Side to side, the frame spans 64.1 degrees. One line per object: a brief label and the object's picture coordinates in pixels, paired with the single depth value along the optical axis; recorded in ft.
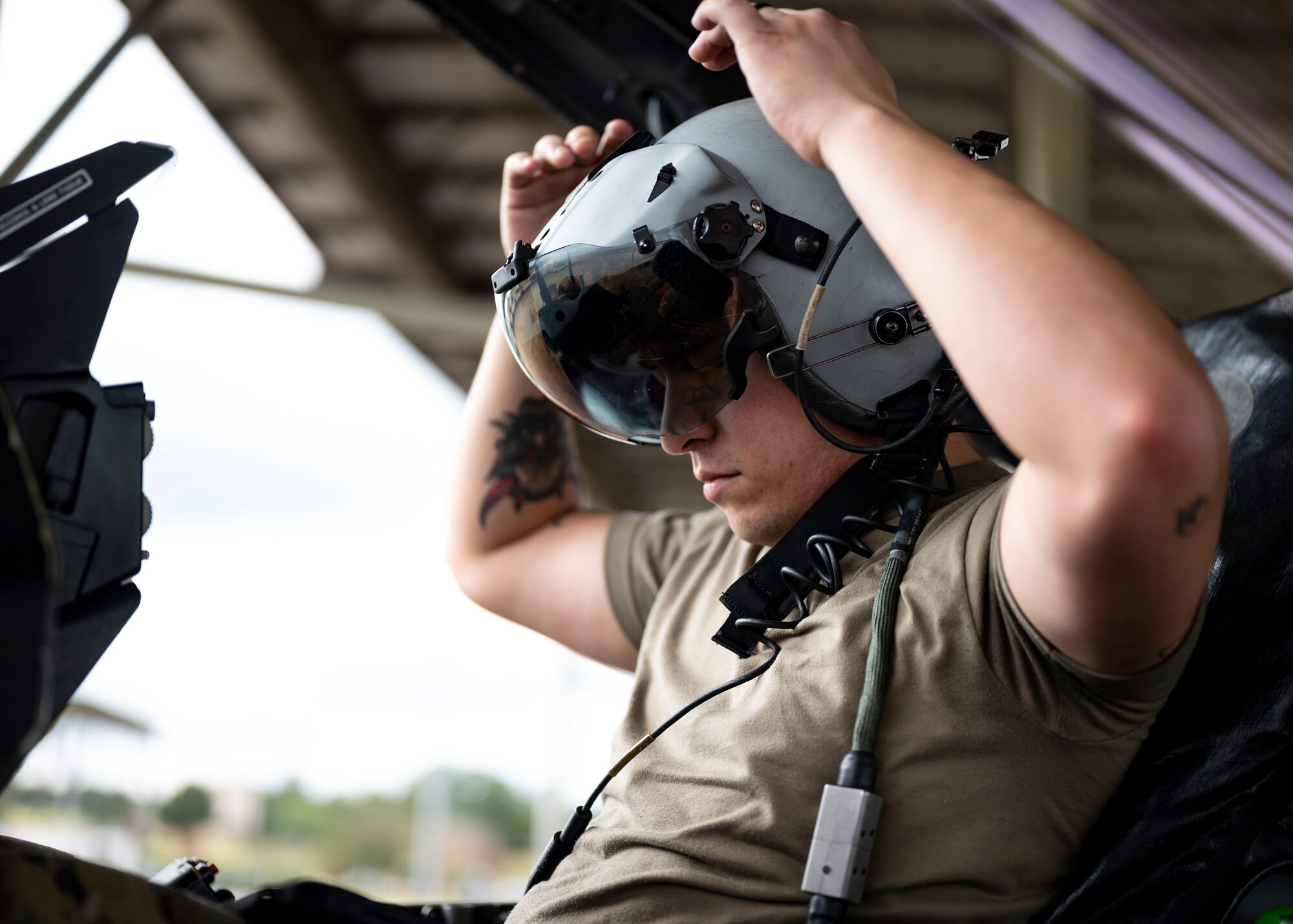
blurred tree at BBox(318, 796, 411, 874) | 66.59
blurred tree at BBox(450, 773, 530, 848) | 68.44
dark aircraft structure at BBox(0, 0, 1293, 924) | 1.91
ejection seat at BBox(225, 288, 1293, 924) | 3.00
